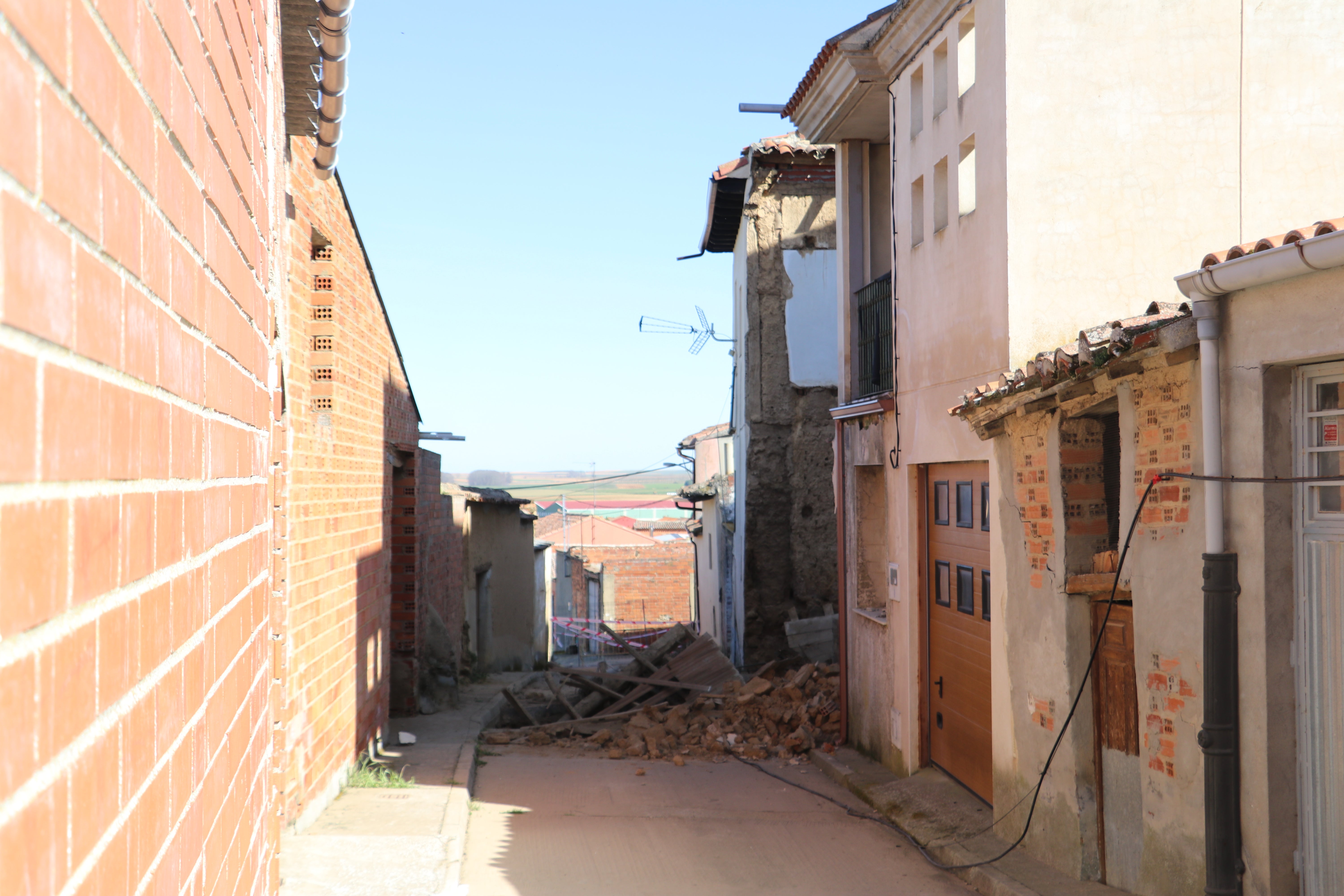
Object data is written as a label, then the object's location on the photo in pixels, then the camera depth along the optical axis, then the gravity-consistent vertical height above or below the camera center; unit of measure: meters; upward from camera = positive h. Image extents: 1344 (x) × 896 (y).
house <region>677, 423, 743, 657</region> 21.30 -1.29
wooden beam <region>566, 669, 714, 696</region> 14.88 -2.88
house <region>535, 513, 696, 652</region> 43.69 -4.44
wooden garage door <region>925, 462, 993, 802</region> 8.70 -1.25
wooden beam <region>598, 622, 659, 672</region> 15.88 -2.75
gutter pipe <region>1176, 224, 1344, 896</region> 5.23 -0.83
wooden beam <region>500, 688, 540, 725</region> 14.13 -2.98
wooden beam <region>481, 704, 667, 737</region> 13.66 -3.20
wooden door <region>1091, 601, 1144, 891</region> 6.36 -1.66
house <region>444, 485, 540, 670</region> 18.72 -1.98
